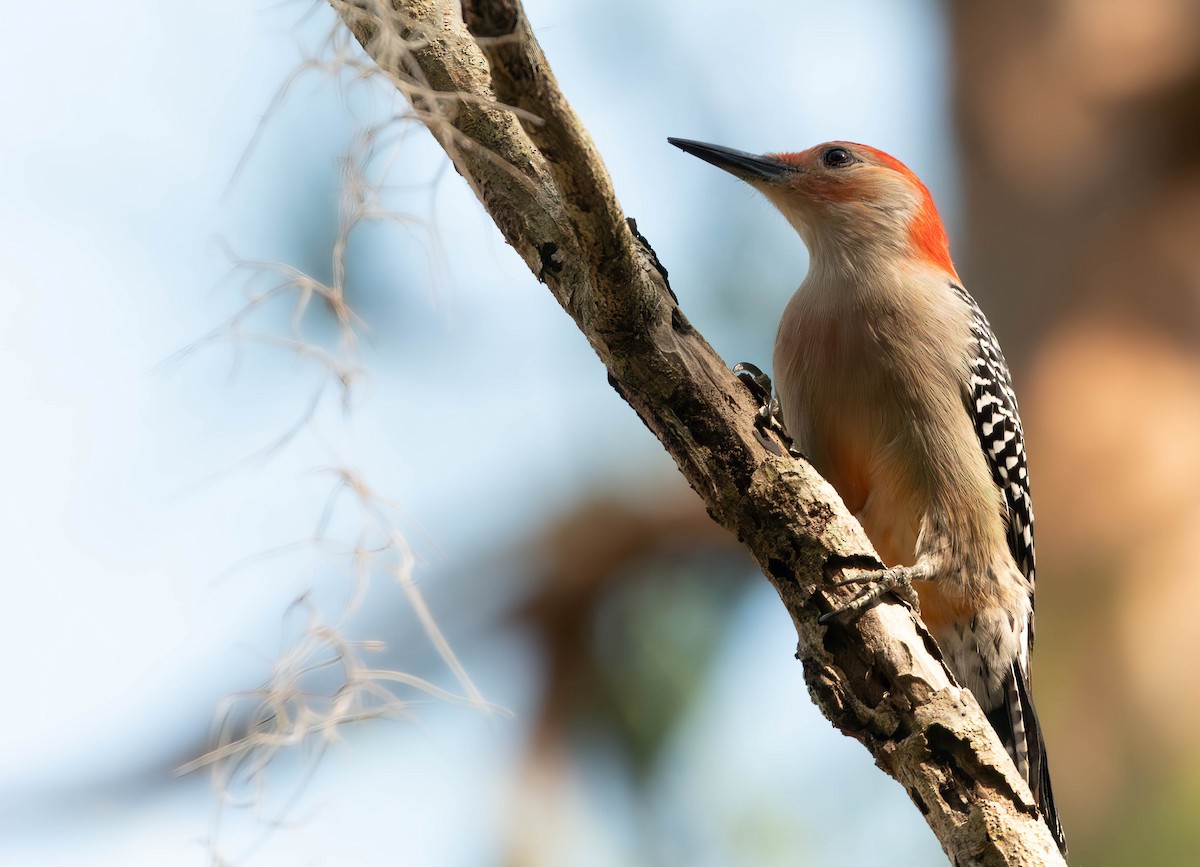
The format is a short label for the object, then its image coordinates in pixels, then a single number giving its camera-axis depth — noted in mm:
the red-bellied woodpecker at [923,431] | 8570
